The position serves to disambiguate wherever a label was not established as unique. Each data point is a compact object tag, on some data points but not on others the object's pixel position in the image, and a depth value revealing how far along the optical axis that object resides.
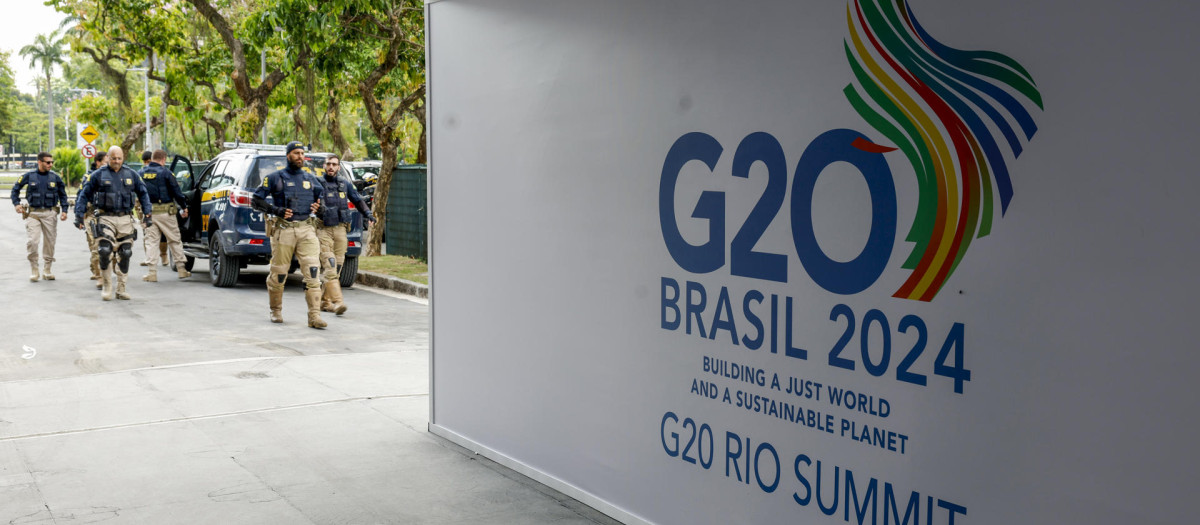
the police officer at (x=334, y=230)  12.19
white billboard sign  2.88
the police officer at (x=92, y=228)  13.55
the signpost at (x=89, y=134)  34.28
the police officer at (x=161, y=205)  15.36
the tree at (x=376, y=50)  15.85
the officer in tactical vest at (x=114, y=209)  13.18
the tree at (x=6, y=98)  77.12
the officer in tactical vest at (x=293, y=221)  11.27
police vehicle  14.26
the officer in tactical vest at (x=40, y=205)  15.23
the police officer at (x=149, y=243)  15.51
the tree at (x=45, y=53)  80.88
